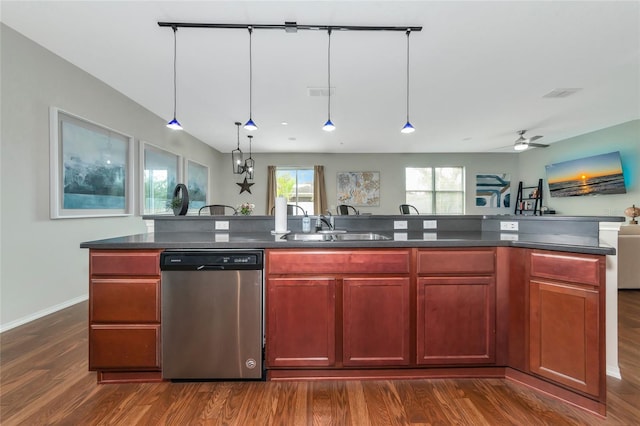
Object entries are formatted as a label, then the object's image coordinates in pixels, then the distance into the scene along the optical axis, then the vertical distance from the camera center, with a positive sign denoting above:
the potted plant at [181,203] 2.47 +0.07
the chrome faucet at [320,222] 2.43 -0.10
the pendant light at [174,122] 2.47 +0.83
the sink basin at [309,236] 2.31 -0.21
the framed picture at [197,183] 5.87 +0.62
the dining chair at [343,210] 4.56 +0.02
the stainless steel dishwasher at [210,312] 1.73 -0.64
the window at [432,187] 7.88 +0.70
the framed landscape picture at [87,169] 2.92 +0.51
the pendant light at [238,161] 4.34 +0.81
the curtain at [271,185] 7.69 +0.73
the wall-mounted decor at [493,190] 7.75 +0.60
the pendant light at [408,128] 2.66 +0.81
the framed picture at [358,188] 7.71 +0.65
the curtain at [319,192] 7.60 +0.53
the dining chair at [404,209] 5.28 +0.04
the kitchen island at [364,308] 1.74 -0.62
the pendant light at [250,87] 2.64 +1.57
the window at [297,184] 7.79 +0.77
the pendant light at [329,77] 2.64 +1.56
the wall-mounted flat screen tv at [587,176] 5.00 +0.72
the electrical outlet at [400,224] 2.50 -0.12
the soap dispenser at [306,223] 2.38 -0.10
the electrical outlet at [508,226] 2.26 -0.12
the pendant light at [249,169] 4.51 +0.70
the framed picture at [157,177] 4.32 +0.60
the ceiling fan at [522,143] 5.29 +1.35
